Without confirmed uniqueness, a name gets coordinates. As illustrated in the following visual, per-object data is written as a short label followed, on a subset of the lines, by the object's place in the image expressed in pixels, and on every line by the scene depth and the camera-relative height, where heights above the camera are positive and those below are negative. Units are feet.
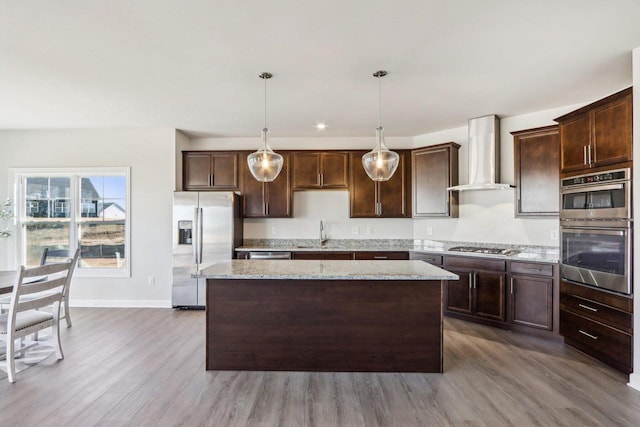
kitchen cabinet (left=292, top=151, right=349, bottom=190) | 16.75 +2.17
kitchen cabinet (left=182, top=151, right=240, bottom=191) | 16.81 +2.17
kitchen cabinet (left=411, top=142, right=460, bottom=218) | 15.21 +1.60
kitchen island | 9.21 -2.92
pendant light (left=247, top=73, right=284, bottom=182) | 9.86 +1.50
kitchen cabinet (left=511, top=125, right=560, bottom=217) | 12.43 +1.65
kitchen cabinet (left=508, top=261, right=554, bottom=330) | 11.76 -2.79
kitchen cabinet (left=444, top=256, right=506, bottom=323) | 12.76 -2.86
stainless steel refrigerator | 15.49 -1.01
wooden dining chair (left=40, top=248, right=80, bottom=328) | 12.72 -1.81
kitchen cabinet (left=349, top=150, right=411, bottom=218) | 16.56 +1.06
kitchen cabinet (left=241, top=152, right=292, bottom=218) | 16.84 +0.91
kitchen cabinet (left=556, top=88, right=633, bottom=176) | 8.91 +2.29
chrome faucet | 17.54 -1.03
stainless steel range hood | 14.02 +2.54
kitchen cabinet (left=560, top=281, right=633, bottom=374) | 8.82 -3.06
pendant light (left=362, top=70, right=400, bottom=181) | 9.78 +1.54
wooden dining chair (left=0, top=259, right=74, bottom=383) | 8.69 -2.68
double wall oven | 8.85 -0.42
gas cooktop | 13.24 -1.41
